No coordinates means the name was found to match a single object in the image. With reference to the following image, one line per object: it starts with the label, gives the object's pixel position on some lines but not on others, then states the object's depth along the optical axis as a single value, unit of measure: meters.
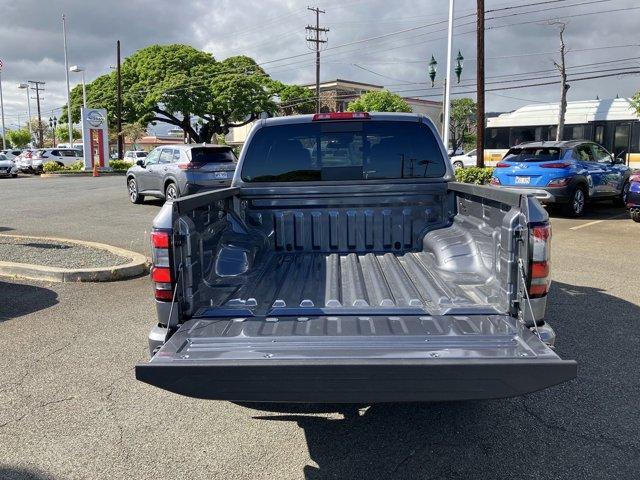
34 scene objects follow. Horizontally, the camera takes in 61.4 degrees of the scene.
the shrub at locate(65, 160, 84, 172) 34.75
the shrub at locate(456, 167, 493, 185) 17.43
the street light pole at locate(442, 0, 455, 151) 21.94
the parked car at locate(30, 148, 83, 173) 35.00
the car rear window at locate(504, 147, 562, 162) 13.33
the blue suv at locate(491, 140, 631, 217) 12.98
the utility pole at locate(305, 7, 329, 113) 48.16
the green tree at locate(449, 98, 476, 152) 69.19
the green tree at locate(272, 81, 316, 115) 60.84
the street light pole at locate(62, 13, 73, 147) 43.34
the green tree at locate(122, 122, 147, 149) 70.31
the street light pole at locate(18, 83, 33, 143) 64.25
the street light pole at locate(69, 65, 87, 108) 38.58
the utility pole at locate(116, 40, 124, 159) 42.53
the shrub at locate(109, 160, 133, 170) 36.53
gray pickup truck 2.40
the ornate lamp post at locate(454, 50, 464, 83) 24.06
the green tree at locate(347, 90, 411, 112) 66.06
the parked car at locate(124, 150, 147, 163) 51.90
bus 20.41
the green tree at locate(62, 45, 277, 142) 47.50
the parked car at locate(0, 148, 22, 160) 41.60
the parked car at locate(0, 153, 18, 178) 31.42
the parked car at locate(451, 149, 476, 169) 33.59
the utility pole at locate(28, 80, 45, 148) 81.81
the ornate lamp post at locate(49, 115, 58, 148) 79.47
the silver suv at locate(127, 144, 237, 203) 14.78
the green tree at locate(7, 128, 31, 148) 107.75
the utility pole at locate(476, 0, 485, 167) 19.91
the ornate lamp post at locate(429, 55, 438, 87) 23.77
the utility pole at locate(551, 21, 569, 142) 22.67
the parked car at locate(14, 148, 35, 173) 35.19
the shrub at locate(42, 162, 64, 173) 33.47
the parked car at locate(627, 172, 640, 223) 11.60
